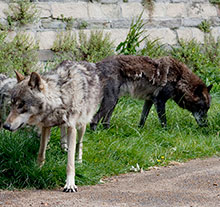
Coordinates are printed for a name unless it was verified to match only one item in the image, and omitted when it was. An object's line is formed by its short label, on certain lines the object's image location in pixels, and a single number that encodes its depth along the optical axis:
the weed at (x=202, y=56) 19.91
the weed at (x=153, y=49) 18.76
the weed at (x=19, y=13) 16.95
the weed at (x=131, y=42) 17.62
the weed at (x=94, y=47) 17.83
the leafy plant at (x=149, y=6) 20.17
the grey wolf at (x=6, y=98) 10.37
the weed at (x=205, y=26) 21.39
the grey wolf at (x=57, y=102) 8.80
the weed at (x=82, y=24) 18.33
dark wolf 13.80
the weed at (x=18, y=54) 15.66
